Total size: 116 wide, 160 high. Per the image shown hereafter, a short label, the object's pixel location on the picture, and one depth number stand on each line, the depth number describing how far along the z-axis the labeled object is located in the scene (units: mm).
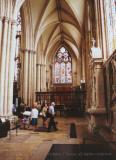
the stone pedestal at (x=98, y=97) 7703
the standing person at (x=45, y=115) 10212
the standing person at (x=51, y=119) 9261
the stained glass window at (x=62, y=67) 30656
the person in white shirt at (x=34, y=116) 9938
